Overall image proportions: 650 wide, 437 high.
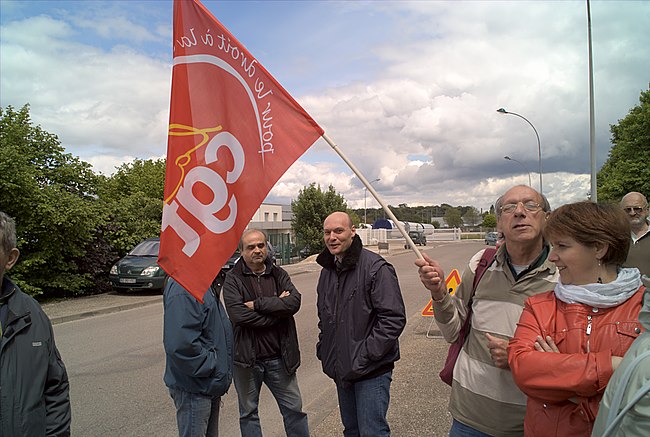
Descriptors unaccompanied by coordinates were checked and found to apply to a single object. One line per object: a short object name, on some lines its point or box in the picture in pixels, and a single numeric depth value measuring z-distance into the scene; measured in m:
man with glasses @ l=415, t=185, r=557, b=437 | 2.44
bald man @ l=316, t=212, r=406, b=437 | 3.20
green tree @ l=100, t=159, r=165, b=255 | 15.06
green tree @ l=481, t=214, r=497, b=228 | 92.19
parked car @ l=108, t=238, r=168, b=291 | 14.00
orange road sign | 7.64
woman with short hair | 1.78
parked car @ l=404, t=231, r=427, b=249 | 49.78
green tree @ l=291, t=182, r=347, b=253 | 35.57
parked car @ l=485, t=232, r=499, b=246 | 52.36
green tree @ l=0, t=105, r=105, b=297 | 11.34
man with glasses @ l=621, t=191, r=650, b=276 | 4.62
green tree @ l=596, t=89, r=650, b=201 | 30.48
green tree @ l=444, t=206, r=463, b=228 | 118.94
